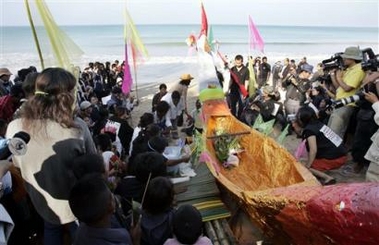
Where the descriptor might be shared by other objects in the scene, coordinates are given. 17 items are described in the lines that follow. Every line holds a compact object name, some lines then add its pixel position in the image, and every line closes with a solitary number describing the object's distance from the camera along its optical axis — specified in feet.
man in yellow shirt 15.42
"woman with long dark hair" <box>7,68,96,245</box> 6.47
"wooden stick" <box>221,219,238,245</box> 9.30
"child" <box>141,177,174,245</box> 7.43
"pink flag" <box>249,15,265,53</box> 28.65
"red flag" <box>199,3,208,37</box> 23.08
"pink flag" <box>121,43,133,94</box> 21.26
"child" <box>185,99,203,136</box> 17.91
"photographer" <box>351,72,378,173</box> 14.88
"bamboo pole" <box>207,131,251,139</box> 14.94
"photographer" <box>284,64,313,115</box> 22.66
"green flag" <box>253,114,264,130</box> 16.30
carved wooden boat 5.97
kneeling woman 14.23
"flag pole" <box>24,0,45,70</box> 9.35
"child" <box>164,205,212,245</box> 6.75
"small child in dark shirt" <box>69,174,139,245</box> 5.42
